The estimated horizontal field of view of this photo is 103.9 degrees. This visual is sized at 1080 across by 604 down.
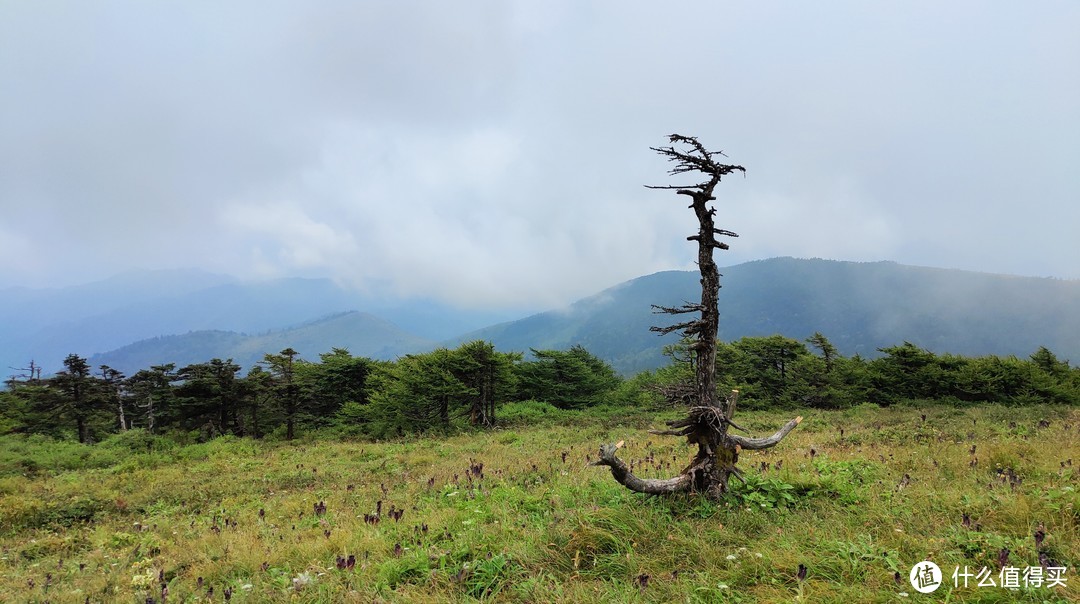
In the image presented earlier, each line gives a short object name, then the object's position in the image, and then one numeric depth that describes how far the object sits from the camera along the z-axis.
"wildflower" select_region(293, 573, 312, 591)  4.48
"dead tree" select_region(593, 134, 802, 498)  5.45
